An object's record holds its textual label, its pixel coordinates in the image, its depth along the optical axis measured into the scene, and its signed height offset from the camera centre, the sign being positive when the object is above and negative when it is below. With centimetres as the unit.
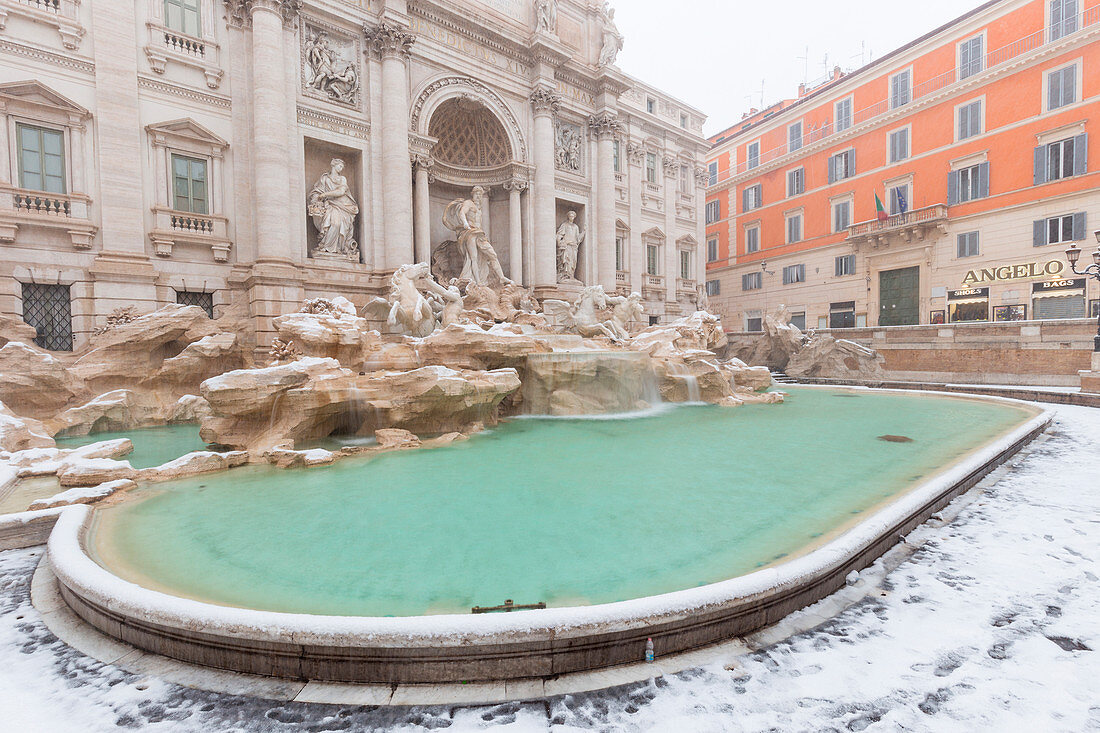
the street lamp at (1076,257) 1161 +211
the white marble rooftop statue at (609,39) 2036 +1332
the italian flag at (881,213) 2217 +618
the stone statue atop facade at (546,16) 1819 +1278
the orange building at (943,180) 1795 +749
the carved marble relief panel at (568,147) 1989 +855
